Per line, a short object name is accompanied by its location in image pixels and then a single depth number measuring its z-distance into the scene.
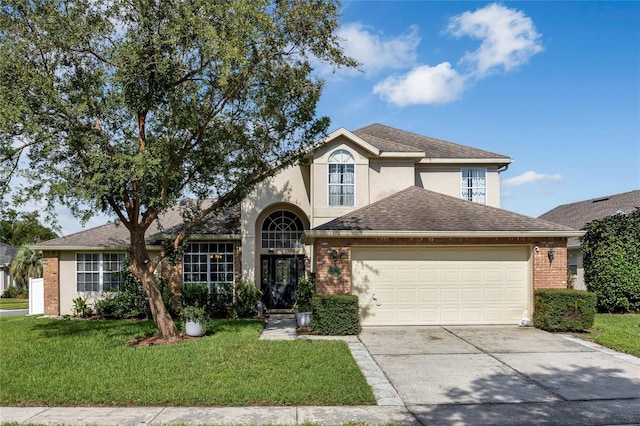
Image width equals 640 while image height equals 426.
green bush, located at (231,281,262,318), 15.45
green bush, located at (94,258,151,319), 15.68
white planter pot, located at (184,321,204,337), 11.55
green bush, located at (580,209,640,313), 15.98
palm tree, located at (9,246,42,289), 30.91
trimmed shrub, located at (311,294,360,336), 11.62
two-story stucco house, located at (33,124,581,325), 12.74
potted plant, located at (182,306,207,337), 11.55
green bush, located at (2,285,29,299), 31.86
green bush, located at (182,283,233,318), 15.69
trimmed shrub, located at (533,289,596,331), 11.86
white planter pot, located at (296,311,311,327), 12.52
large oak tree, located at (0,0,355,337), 9.22
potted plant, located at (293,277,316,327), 12.52
